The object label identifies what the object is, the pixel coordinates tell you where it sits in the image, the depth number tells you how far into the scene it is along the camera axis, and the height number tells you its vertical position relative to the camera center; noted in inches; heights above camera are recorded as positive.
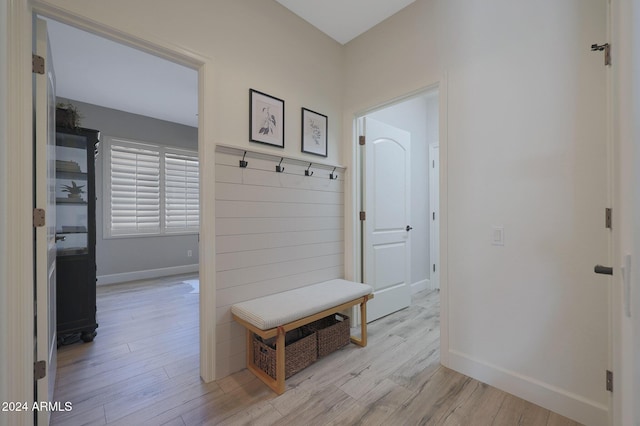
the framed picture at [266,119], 82.7 +29.4
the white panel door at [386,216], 113.7 -1.4
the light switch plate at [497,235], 71.2 -5.9
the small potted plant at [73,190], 95.7 +8.4
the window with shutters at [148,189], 175.5 +16.7
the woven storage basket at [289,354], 73.7 -39.8
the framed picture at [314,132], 96.9 +29.2
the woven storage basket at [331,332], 86.1 -39.0
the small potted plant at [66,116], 91.3 +32.6
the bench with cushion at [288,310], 69.3 -26.5
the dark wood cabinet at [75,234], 92.3 -7.2
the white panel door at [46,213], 53.7 +0.0
